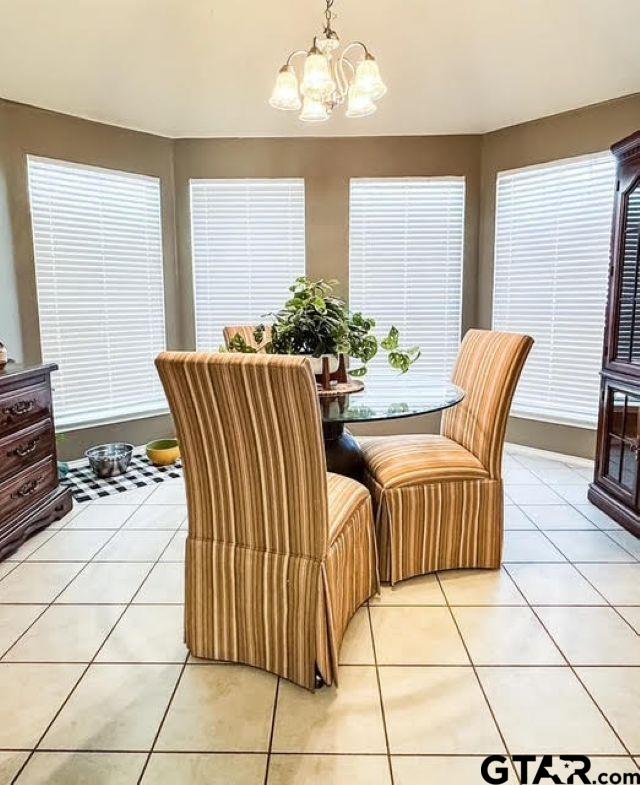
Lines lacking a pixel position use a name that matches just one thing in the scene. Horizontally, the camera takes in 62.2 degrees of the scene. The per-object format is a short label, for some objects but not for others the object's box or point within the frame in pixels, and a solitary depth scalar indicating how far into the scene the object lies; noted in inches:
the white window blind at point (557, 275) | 141.3
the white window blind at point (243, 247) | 160.9
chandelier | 84.0
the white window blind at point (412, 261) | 160.9
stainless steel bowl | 140.1
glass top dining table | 81.7
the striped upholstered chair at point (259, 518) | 56.9
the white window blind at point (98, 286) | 140.5
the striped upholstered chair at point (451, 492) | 86.8
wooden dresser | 98.3
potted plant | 90.3
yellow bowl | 150.6
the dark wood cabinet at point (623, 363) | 107.7
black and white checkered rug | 132.0
